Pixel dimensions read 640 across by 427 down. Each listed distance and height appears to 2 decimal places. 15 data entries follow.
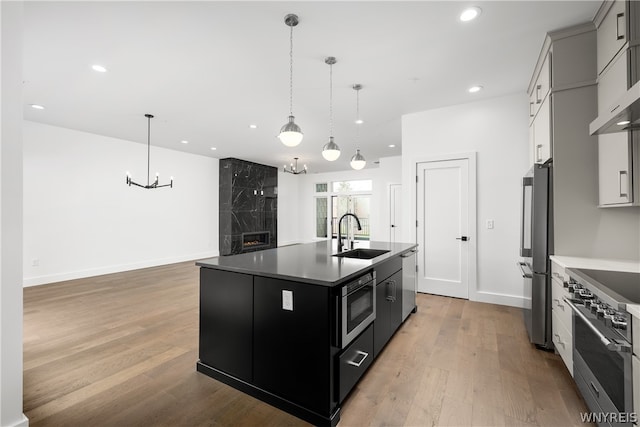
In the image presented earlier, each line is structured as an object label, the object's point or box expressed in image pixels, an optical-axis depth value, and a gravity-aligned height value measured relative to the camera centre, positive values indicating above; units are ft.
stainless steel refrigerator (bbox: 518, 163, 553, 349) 8.27 -1.06
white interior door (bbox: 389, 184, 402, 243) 25.03 +0.33
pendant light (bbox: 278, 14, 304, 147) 8.80 +2.49
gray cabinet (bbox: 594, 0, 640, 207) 6.44 +3.14
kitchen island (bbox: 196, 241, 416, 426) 5.63 -2.49
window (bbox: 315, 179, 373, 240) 33.14 +1.36
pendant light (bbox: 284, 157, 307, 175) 25.14 +4.99
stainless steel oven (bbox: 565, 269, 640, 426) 4.17 -2.12
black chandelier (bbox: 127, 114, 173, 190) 15.33 +4.64
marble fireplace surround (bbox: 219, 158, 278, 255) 26.81 +0.85
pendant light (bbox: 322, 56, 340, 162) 10.89 +2.51
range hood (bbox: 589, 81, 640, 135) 4.50 +1.76
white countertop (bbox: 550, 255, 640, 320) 6.42 -1.15
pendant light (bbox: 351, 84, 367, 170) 11.83 +2.59
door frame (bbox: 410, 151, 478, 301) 13.29 -0.46
